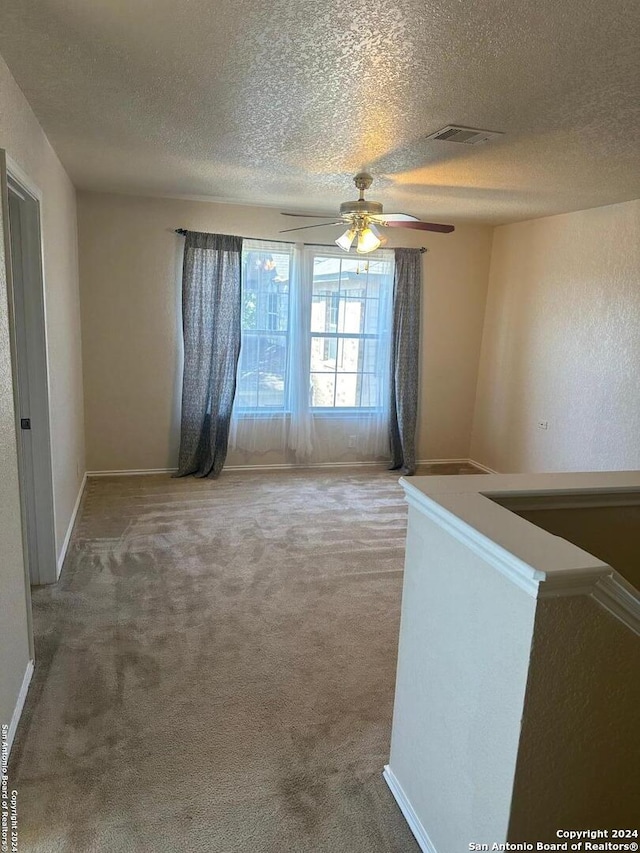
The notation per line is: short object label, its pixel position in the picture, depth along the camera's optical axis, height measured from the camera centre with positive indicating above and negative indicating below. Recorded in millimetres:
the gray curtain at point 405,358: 5473 -174
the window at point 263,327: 5129 +77
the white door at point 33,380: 2740 -288
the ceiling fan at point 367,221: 3400 +760
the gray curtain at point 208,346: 4914 -116
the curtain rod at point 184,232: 4855 +892
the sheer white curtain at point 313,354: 5211 -167
